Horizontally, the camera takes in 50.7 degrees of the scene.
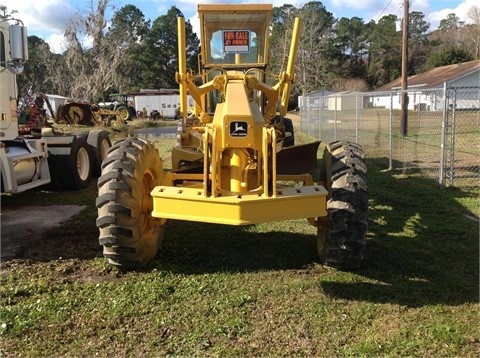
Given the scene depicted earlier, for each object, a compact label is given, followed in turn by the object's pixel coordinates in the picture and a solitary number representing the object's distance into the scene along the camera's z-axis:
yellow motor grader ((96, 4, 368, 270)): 4.46
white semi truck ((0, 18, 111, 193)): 7.30
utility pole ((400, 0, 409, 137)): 21.97
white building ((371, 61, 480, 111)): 45.69
